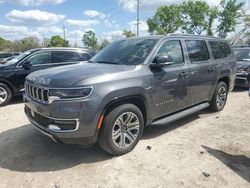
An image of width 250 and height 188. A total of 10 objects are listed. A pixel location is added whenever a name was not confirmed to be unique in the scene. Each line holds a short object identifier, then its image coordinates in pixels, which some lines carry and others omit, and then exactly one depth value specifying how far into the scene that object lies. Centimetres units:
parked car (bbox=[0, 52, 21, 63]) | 1800
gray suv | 258
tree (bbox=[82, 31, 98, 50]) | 4517
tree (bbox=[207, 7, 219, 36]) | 2766
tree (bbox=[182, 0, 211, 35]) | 2769
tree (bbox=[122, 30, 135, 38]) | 3684
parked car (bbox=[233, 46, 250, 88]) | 683
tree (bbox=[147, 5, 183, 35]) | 2948
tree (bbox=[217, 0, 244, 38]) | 2719
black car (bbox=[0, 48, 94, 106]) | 559
